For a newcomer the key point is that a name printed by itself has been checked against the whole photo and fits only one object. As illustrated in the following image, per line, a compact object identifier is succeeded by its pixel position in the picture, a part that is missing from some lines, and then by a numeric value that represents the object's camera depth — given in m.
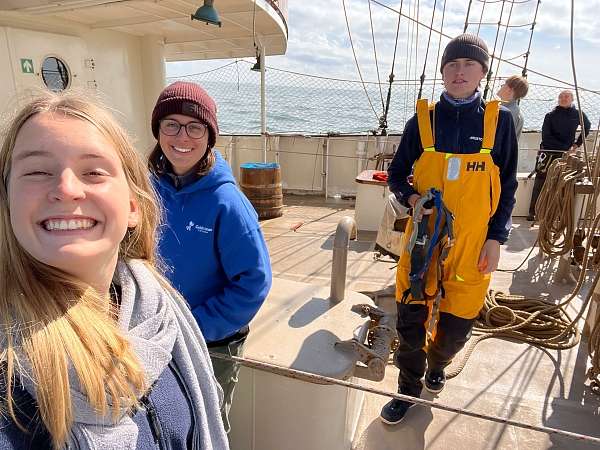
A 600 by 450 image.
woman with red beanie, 1.41
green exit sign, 3.59
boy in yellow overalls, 1.96
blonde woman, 0.62
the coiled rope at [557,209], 3.82
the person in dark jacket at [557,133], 5.80
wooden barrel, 6.59
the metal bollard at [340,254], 2.08
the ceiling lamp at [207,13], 3.57
